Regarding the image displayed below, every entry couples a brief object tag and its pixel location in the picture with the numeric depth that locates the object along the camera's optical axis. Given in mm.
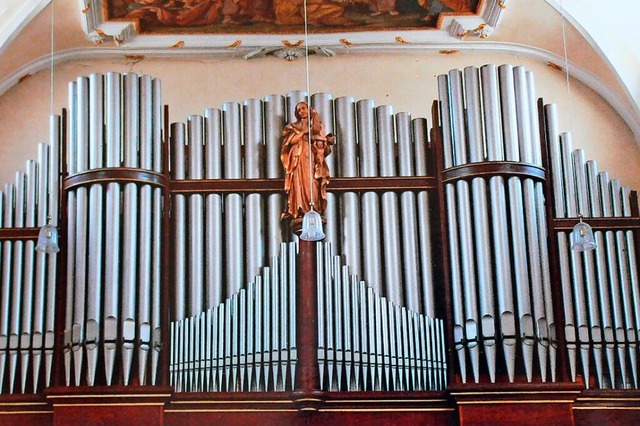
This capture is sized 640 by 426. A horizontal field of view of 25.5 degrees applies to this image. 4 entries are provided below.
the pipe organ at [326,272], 14664
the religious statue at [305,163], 15305
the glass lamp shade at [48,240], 14273
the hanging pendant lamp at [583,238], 14211
